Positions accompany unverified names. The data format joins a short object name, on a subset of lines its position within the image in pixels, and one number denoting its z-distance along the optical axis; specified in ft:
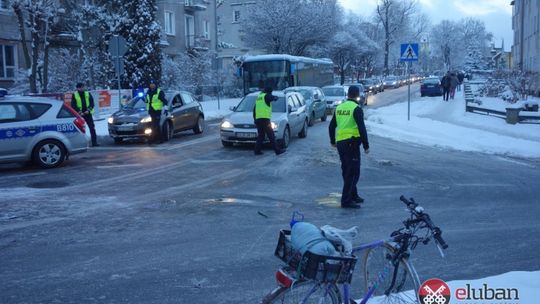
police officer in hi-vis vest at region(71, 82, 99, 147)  53.16
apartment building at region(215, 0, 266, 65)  233.76
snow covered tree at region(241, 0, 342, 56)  153.38
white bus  101.91
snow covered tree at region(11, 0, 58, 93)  78.23
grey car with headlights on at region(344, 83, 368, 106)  109.29
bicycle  11.27
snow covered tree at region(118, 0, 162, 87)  105.81
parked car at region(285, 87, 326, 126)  76.48
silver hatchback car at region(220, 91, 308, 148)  50.72
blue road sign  68.54
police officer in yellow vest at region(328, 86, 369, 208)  27.88
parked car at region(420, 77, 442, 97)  141.79
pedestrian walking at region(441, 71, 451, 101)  120.06
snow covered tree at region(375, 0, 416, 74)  300.40
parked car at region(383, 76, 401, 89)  228.24
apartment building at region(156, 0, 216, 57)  138.41
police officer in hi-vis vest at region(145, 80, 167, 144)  54.60
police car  40.24
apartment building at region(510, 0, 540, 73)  131.85
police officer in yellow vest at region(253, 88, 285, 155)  46.06
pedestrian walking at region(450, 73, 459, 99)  121.63
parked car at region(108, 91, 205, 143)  55.83
